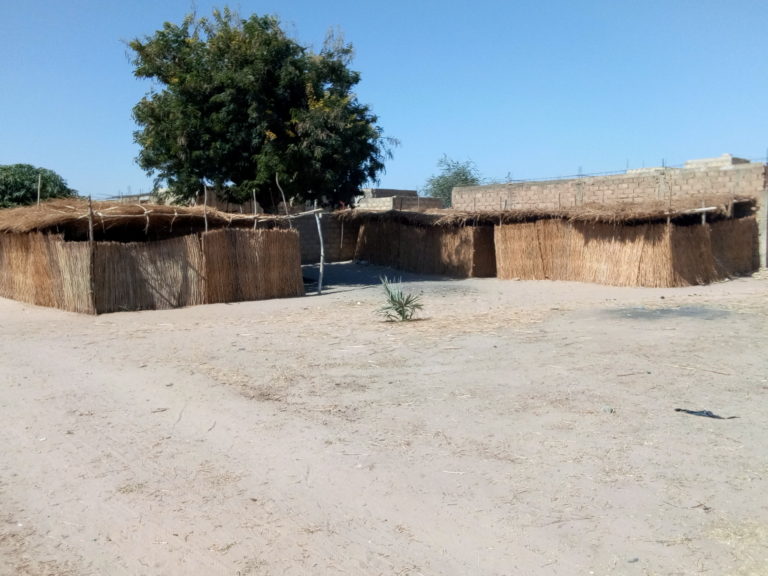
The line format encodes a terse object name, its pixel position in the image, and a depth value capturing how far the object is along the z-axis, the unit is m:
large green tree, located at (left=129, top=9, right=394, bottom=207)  18.59
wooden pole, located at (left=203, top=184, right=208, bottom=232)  15.74
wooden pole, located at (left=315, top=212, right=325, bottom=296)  17.94
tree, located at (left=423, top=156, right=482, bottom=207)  49.68
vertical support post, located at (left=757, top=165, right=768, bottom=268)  19.39
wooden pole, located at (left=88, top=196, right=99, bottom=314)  14.28
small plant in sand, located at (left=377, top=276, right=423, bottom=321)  12.69
